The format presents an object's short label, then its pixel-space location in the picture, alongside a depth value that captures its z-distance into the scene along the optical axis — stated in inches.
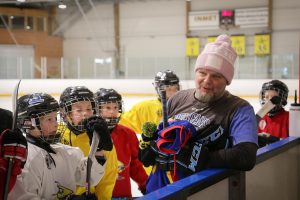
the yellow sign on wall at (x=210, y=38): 525.7
